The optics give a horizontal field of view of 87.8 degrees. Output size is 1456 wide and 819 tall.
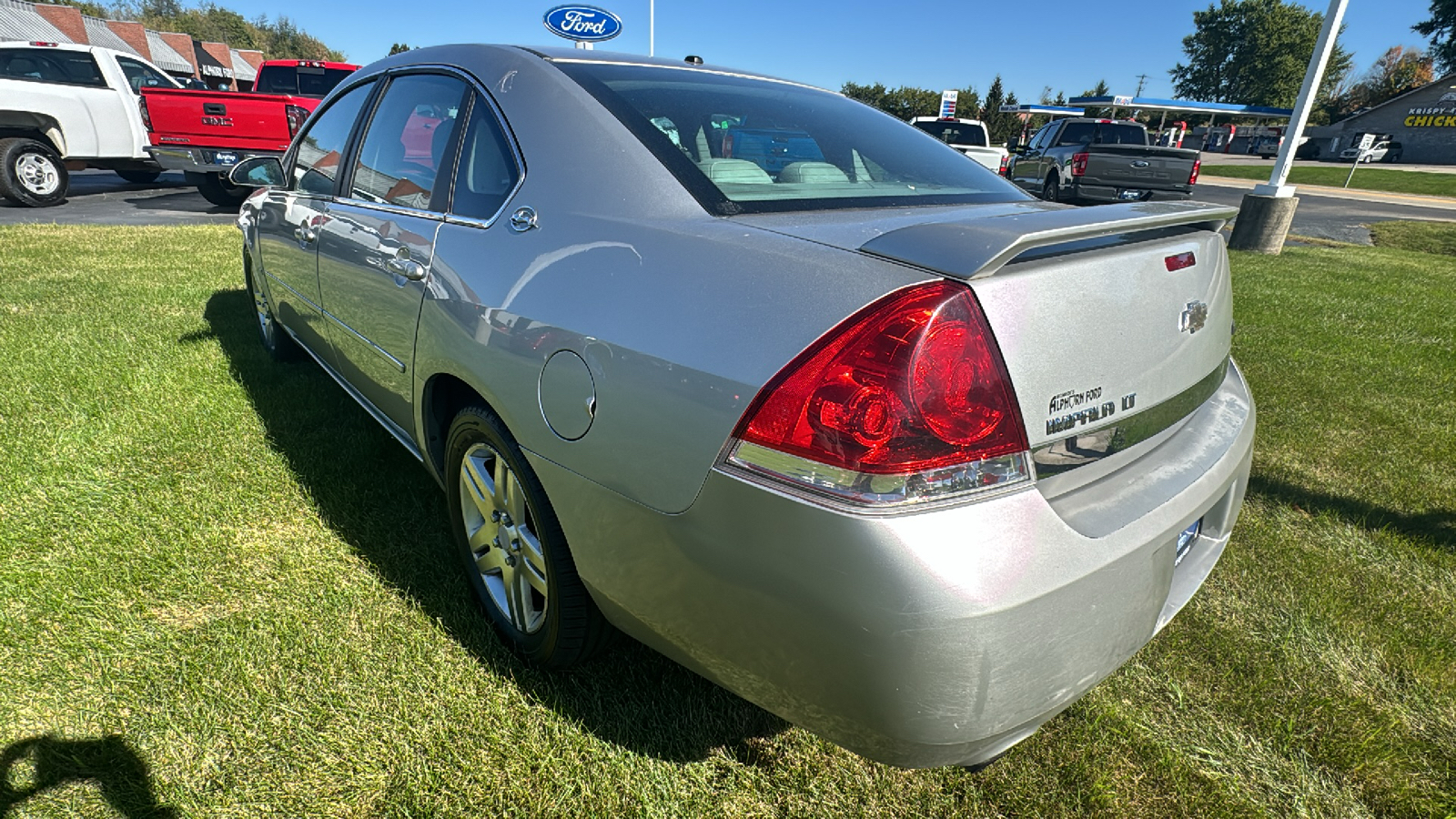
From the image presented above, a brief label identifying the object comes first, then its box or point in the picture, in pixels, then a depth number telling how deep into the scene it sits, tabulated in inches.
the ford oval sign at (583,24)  441.7
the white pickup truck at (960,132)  634.2
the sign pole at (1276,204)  372.2
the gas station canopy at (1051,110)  1696.4
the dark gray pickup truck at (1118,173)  441.7
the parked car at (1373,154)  1748.9
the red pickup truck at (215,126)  364.5
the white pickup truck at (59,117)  371.2
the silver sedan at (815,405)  46.1
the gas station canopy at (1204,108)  1952.4
